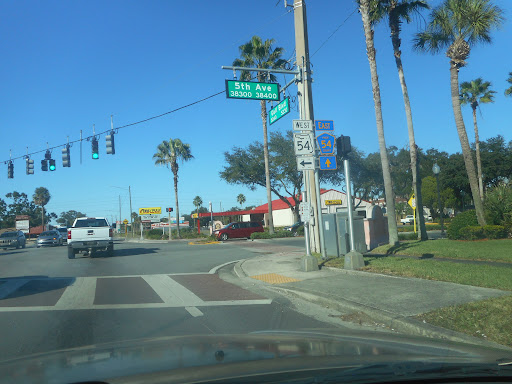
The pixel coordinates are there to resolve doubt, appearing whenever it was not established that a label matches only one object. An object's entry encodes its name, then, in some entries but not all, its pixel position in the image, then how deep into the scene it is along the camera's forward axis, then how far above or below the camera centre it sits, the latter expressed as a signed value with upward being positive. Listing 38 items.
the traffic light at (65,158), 22.45 +3.87
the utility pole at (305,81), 15.38 +4.83
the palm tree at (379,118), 18.03 +3.92
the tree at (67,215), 175.62 +6.98
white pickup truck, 19.72 -0.25
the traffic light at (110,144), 20.59 +4.07
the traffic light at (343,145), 11.58 +1.83
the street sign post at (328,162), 14.27 +1.73
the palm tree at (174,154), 47.41 +7.96
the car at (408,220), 63.96 -1.74
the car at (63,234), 37.20 -0.13
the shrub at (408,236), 22.79 -1.50
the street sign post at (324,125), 13.84 +2.88
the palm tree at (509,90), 34.03 +8.88
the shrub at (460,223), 18.50 -0.80
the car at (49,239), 34.34 -0.47
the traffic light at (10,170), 25.67 +3.95
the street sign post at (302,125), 12.28 +2.61
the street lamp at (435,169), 24.61 +2.15
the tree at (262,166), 41.38 +5.12
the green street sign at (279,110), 14.73 +3.79
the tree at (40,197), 98.81 +8.59
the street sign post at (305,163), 12.23 +1.51
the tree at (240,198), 108.94 +5.60
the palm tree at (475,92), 36.53 +9.59
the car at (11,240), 33.53 -0.30
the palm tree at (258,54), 30.41 +11.74
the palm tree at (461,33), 18.30 +7.63
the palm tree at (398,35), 19.36 +8.19
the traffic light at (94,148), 21.78 +4.17
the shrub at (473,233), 17.48 -1.17
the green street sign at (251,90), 14.52 +4.44
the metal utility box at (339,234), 15.24 -0.77
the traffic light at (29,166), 24.48 +3.88
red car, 35.38 -0.85
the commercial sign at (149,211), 54.38 +1.96
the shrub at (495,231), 17.17 -1.16
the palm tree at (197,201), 114.44 +5.82
